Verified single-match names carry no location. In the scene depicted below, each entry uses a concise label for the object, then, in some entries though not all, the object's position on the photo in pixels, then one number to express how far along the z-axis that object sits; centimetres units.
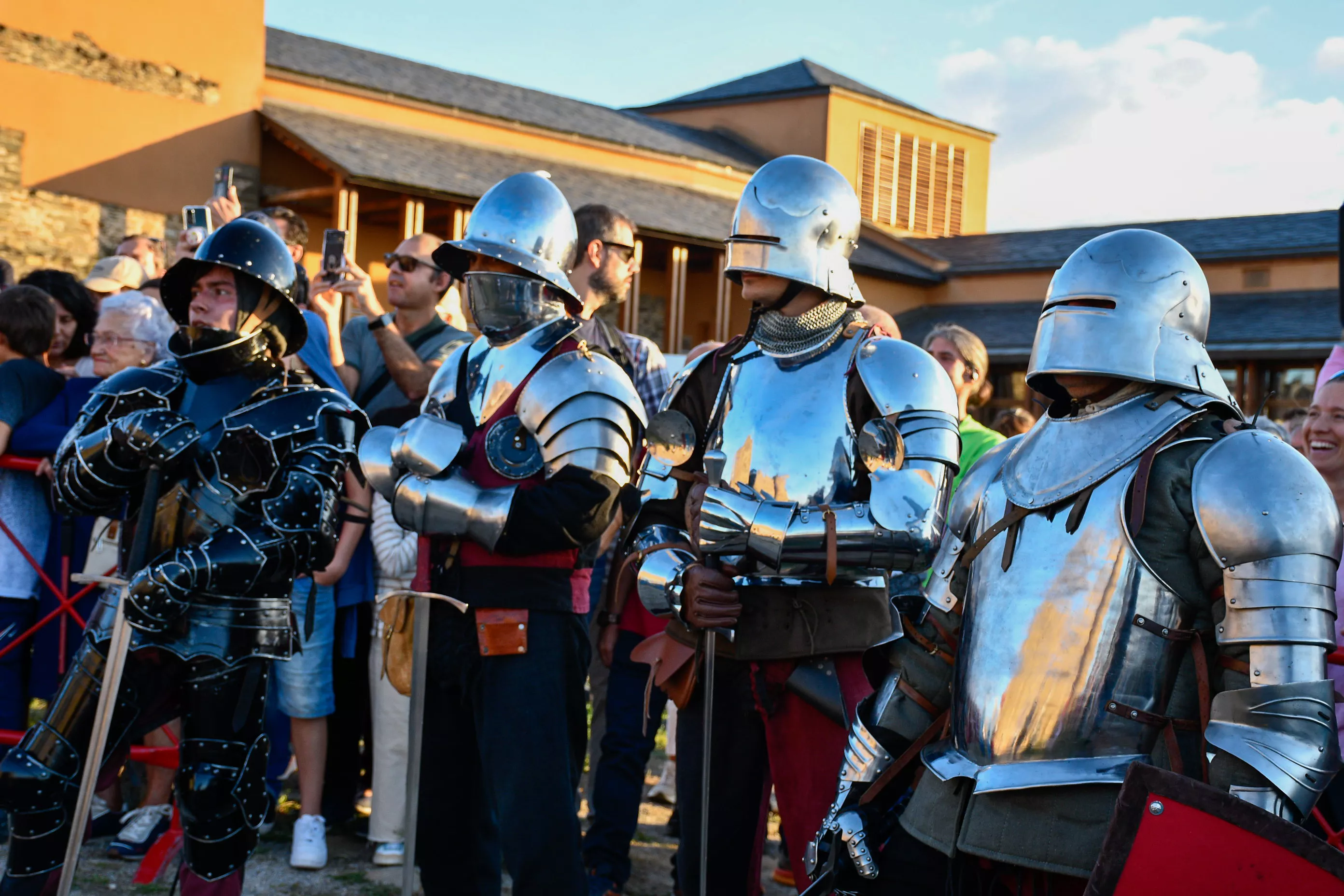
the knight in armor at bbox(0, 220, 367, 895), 330
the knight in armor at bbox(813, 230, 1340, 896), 214
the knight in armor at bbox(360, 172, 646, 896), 324
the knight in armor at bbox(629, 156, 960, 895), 301
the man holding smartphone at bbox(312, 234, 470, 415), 491
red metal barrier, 446
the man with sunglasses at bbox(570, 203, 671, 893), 446
